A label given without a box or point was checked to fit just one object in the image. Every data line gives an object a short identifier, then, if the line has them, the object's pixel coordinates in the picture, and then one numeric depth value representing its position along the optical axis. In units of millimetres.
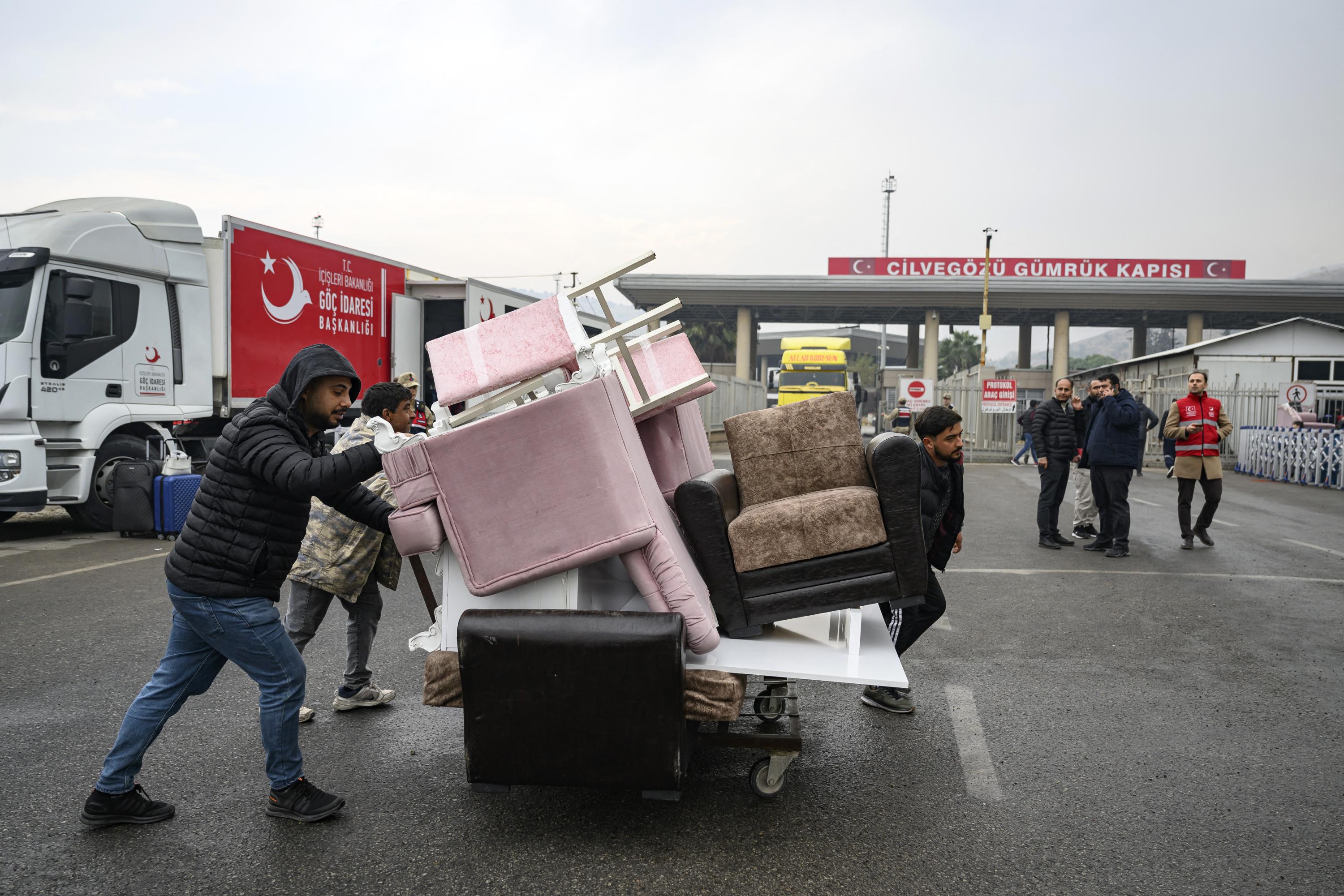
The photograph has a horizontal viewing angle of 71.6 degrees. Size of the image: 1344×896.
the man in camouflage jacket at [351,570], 4473
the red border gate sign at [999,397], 25234
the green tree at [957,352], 92875
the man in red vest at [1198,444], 9969
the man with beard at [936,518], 4434
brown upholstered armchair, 3742
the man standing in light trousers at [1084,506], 10555
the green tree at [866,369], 84250
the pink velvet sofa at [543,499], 3281
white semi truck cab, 9258
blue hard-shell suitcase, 10055
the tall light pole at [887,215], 67062
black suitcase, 10062
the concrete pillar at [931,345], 41125
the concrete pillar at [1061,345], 41094
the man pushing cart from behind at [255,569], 3209
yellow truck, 33250
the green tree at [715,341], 71250
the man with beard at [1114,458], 9367
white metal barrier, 18172
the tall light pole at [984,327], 31156
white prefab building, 26031
